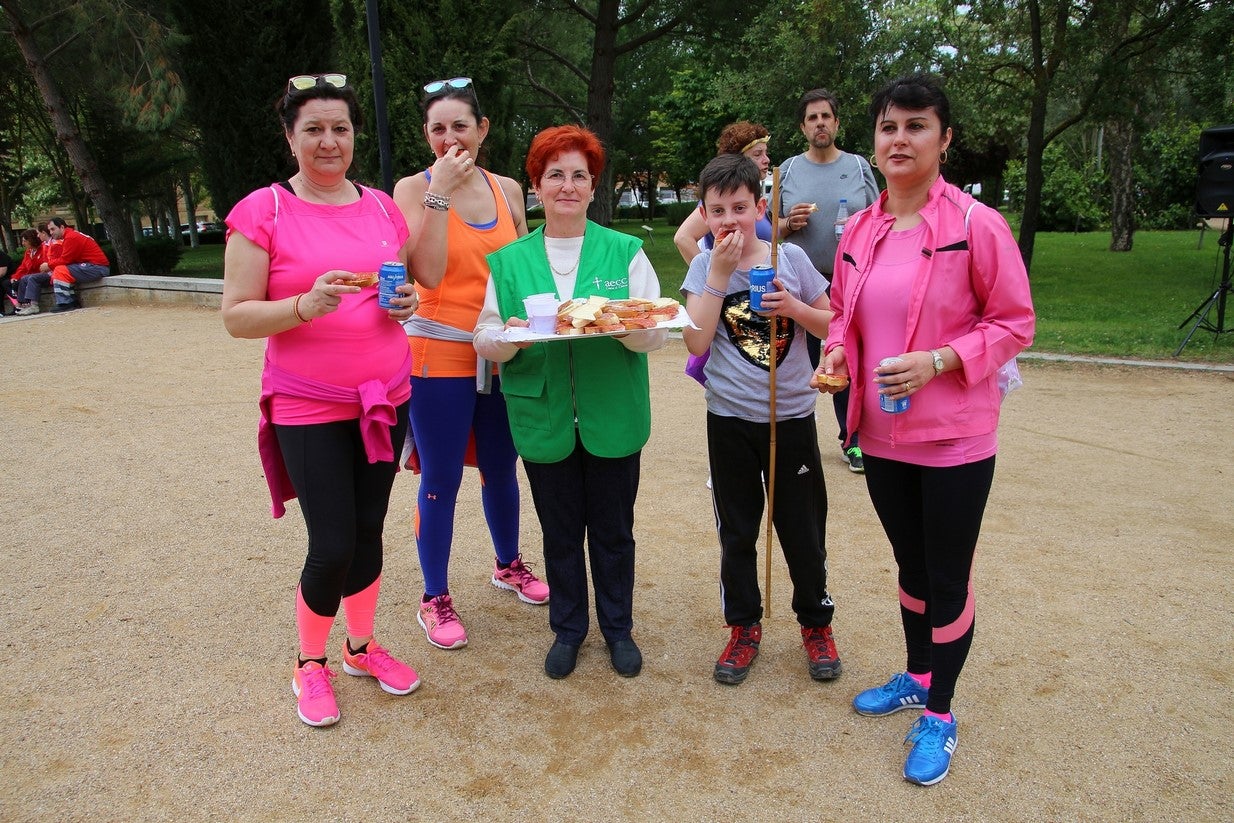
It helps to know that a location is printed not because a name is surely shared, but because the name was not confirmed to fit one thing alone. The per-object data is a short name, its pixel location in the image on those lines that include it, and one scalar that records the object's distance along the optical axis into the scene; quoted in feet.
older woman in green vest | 9.73
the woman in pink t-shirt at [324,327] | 8.61
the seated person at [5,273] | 43.11
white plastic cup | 9.07
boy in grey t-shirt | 9.62
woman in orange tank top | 10.02
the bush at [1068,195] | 96.27
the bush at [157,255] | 64.39
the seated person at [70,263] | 43.80
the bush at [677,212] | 128.63
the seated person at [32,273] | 43.01
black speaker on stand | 27.14
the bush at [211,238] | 142.28
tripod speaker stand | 27.14
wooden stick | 9.18
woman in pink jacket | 7.71
